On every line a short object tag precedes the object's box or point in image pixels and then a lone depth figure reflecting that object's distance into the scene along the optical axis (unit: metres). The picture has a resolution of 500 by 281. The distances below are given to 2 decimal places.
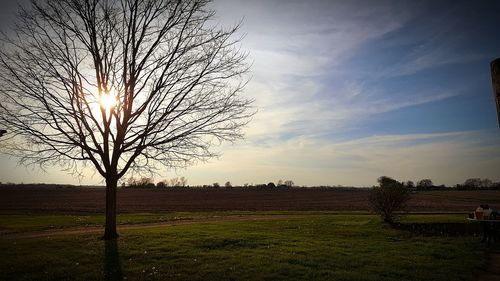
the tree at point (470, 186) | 161.91
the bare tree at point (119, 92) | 16.22
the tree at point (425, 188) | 156.88
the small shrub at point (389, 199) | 26.64
